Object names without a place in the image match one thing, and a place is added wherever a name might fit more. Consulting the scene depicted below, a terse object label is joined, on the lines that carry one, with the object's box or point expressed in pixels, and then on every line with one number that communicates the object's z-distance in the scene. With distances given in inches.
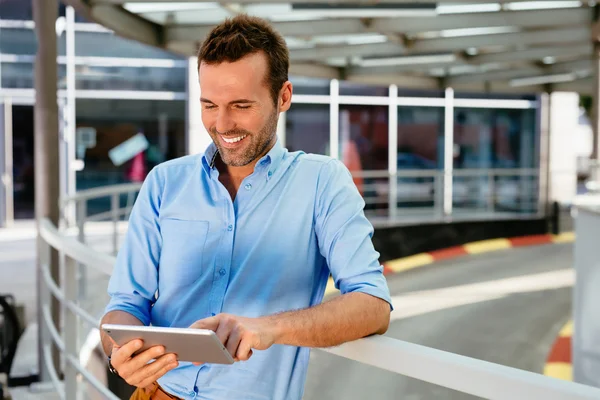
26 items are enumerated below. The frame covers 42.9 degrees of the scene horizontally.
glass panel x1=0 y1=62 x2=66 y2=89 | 467.5
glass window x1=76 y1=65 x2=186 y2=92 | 480.1
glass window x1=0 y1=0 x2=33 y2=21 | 467.2
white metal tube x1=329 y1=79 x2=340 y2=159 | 523.8
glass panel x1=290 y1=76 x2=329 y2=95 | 519.2
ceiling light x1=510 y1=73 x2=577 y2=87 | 465.8
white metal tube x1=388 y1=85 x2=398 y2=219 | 533.6
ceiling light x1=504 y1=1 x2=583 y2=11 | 251.0
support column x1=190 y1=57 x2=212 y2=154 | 484.7
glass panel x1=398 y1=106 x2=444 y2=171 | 537.0
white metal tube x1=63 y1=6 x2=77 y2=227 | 476.1
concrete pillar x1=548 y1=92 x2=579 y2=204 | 547.5
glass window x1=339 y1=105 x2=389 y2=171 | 528.7
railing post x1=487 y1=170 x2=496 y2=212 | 531.3
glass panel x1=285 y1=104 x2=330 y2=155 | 520.7
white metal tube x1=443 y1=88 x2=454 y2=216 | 542.6
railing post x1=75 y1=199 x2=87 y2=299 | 205.5
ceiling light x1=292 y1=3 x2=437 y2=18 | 230.5
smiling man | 58.7
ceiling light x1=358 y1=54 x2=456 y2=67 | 379.9
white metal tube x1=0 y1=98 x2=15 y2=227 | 471.5
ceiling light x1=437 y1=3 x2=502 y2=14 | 254.1
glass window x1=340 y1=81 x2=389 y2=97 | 529.0
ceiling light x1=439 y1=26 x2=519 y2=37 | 301.4
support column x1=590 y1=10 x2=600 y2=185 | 254.7
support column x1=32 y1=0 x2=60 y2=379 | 169.3
